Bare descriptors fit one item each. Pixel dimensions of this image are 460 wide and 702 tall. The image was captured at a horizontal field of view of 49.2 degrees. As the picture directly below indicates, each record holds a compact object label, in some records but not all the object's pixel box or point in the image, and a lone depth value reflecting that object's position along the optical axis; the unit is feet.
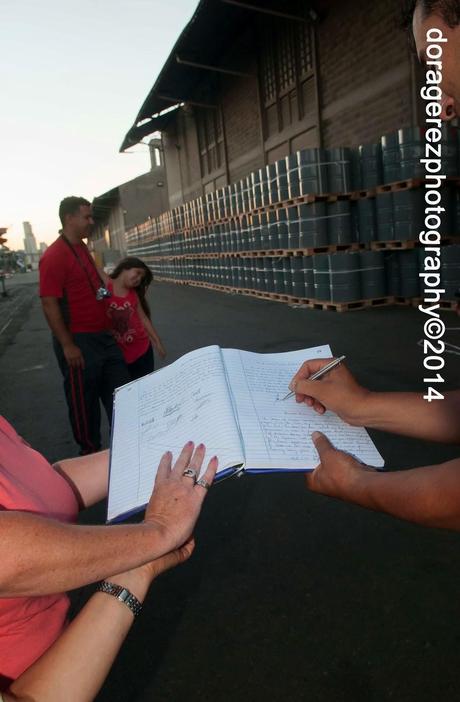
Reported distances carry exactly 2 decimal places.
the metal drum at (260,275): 36.44
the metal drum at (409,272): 25.13
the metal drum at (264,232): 33.40
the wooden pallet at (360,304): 26.45
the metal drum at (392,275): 26.27
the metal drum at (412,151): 23.00
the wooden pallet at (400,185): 22.98
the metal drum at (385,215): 24.77
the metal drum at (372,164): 25.16
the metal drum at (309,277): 28.19
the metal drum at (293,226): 28.45
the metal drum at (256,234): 34.86
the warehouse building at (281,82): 29.55
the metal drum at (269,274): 34.94
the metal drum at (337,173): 26.02
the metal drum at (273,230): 31.86
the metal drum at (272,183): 30.36
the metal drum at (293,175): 26.89
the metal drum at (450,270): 21.84
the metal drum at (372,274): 25.59
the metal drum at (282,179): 29.04
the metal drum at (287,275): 31.83
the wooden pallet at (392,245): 24.18
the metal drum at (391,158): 24.02
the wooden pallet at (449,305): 22.59
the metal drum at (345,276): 25.55
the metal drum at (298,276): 29.73
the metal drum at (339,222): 26.08
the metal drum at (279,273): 33.19
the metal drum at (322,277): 26.48
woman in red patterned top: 11.96
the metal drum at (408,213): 23.58
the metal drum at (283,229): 30.19
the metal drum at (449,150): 22.77
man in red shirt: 10.80
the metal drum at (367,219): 25.85
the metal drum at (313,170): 25.94
